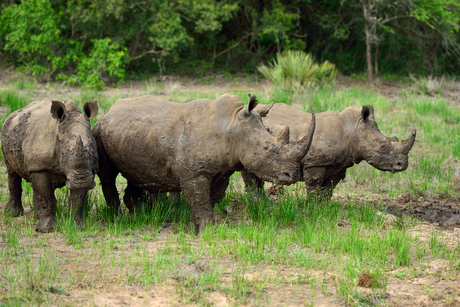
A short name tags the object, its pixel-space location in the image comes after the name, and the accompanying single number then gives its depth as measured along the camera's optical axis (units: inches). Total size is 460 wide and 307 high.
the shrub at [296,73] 1117.1
